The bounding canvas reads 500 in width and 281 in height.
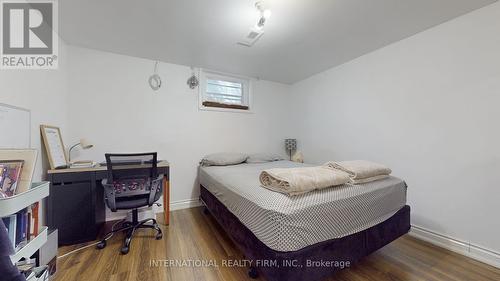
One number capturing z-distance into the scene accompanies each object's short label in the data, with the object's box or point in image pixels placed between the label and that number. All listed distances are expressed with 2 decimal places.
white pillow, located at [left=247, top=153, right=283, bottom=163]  3.14
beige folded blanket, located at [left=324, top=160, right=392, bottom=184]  1.67
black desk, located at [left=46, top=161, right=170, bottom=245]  1.86
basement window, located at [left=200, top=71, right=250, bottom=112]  3.28
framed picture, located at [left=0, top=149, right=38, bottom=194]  0.98
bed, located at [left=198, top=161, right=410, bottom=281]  1.16
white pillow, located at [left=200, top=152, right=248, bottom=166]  2.87
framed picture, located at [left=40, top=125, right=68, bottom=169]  1.87
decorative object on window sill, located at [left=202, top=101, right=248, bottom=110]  3.27
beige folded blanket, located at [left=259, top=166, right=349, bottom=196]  1.34
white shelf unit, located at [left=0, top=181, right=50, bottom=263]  0.82
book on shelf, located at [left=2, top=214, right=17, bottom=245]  0.88
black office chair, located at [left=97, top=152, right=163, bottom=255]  1.88
